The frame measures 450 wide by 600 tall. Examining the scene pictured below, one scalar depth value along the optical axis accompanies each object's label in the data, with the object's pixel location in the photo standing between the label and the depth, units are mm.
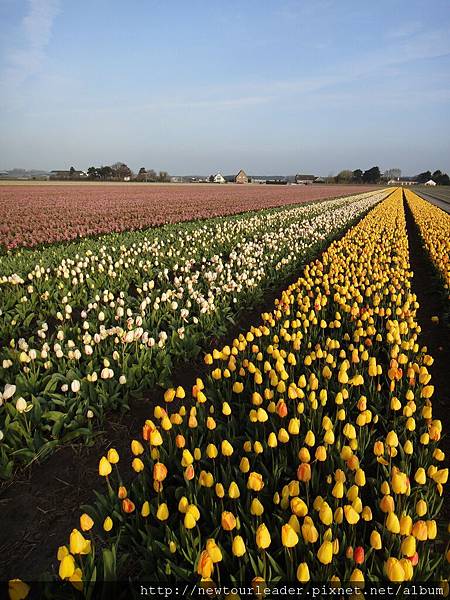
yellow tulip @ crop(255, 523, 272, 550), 1796
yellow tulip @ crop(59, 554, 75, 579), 1690
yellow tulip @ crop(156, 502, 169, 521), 2117
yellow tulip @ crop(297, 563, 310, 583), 1681
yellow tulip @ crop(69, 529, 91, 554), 1768
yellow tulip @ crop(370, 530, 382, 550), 1888
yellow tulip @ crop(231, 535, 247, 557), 1794
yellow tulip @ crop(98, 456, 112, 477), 2254
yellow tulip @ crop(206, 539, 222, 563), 1710
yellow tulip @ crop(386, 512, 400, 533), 1852
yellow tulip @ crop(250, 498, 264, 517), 2031
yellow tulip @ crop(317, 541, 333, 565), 1756
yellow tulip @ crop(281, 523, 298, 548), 1781
